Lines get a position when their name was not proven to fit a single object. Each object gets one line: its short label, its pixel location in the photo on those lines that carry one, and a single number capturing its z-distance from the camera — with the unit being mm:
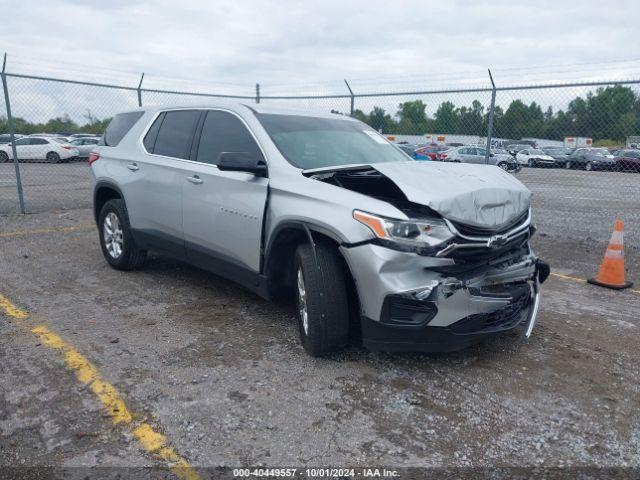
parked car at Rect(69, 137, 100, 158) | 27161
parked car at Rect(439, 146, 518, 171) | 20566
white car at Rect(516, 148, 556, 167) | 27312
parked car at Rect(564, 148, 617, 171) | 15758
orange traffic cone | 5746
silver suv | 3211
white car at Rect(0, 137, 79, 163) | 25422
